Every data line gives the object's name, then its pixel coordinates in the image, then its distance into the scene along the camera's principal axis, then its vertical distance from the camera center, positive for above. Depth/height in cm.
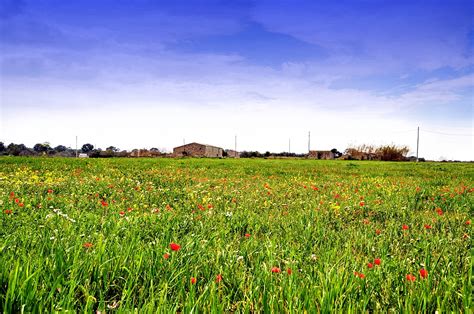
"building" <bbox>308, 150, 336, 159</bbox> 10158 +163
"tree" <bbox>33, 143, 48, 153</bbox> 9328 +259
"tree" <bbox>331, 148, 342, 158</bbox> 10248 +240
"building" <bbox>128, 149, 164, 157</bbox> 8237 +86
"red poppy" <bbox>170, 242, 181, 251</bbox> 252 -69
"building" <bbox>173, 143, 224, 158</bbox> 10700 +237
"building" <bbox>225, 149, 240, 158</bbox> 11594 +174
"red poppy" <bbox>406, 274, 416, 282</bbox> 237 -84
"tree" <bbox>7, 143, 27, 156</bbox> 6059 +128
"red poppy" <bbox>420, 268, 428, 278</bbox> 236 -80
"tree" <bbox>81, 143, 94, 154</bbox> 13020 +340
